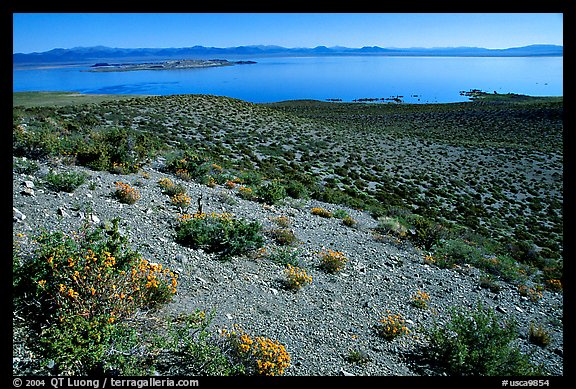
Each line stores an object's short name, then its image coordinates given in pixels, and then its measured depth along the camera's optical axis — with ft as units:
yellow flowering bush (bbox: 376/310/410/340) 16.26
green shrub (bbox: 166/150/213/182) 36.76
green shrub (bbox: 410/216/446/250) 31.22
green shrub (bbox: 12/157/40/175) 24.81
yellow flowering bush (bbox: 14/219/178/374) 10.78
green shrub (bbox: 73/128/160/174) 31.55
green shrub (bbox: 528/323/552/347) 18.83
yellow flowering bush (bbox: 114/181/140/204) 24.70
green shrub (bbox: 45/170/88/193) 23.20
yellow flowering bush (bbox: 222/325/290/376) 12.09
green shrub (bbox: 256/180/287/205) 34.88
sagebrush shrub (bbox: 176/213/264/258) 21.24
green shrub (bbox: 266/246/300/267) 21.94
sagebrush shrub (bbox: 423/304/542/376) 13.83
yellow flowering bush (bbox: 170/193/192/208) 26.91
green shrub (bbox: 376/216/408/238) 33.42
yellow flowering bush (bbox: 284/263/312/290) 19.06
